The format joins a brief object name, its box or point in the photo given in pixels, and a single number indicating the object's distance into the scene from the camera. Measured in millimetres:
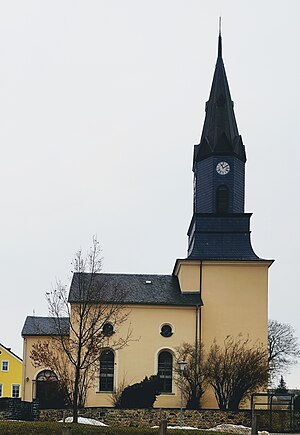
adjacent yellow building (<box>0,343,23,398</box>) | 78188
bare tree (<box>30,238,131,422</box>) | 41438
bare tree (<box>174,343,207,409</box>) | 49906
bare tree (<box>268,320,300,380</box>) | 72000
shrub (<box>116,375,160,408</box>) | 49969
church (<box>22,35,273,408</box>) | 53219
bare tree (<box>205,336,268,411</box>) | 48531
